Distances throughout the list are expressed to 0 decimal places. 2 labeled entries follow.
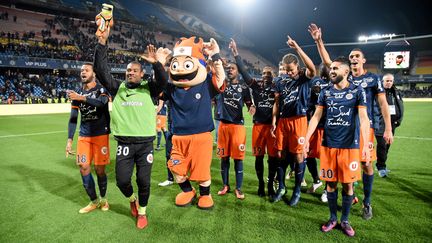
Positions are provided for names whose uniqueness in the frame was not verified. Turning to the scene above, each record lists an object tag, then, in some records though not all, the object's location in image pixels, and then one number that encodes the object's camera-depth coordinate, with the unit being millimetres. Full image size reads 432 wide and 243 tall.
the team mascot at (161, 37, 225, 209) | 4000
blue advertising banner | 25688
